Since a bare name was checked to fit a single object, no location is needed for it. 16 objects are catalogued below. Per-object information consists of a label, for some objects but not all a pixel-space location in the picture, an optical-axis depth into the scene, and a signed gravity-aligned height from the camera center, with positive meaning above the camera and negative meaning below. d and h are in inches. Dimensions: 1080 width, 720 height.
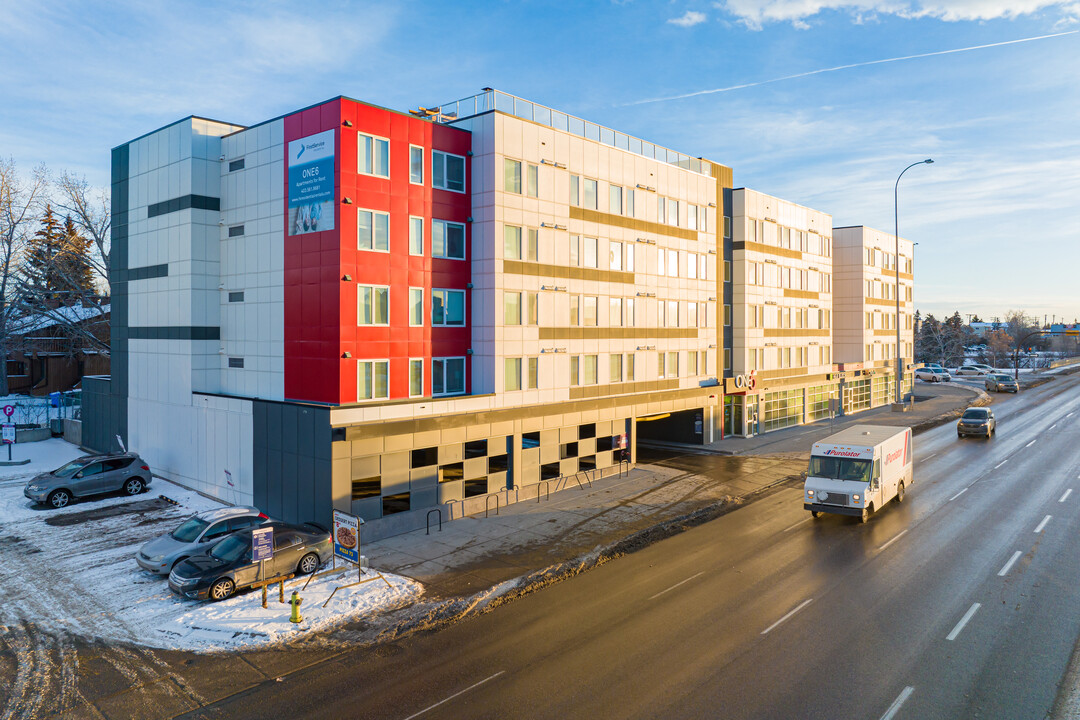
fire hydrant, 612.1 -241.2
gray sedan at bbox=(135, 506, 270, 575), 727.1 -214.4
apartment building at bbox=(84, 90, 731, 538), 928.9 +82.9
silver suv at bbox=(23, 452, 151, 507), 1027.9 -205.2
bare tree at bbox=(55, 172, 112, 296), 1999.3 +419.0
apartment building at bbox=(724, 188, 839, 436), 1758.1 +109.9
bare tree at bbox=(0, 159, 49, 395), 1952.5 +308.7
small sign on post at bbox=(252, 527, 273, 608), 650.8 -191.4
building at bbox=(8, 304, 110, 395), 2250.2 -3.6
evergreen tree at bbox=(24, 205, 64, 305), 2052.2 +301.8
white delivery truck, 914.1 -177.3
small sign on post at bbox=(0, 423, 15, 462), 1320.1 -158.6
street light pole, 2044.0 +443.9
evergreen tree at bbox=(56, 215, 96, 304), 2219.5 +315.8
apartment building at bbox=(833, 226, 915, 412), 2357.3 +161.0
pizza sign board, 717.9 -203.9
